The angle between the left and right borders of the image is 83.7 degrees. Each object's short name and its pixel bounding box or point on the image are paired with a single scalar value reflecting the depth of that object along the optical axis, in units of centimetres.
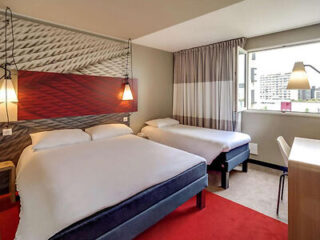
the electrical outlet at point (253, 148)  344
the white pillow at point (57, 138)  238
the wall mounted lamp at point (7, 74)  227
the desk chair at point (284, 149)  203
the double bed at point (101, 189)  122
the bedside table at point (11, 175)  220
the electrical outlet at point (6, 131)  239
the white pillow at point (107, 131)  294
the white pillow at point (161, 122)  383
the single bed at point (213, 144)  265
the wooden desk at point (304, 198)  151
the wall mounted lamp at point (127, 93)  352
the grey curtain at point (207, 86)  356
